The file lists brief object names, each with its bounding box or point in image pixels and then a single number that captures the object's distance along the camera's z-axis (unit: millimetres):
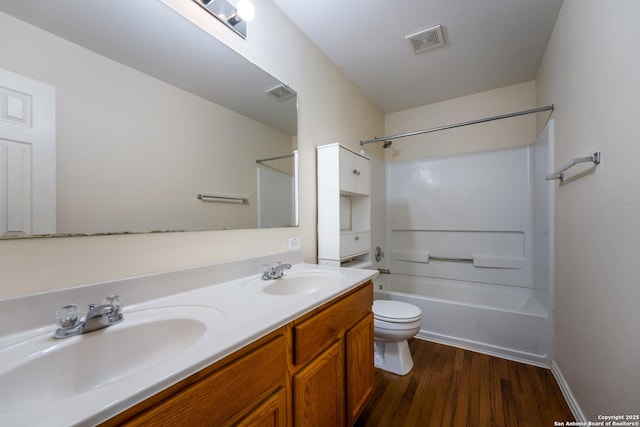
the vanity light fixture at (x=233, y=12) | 1174
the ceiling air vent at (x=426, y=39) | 1744
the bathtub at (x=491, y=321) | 1793
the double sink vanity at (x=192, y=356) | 458
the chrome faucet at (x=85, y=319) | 644
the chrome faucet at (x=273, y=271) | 1223
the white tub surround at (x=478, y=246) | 1876
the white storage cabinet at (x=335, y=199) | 1744
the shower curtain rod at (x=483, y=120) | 1809
